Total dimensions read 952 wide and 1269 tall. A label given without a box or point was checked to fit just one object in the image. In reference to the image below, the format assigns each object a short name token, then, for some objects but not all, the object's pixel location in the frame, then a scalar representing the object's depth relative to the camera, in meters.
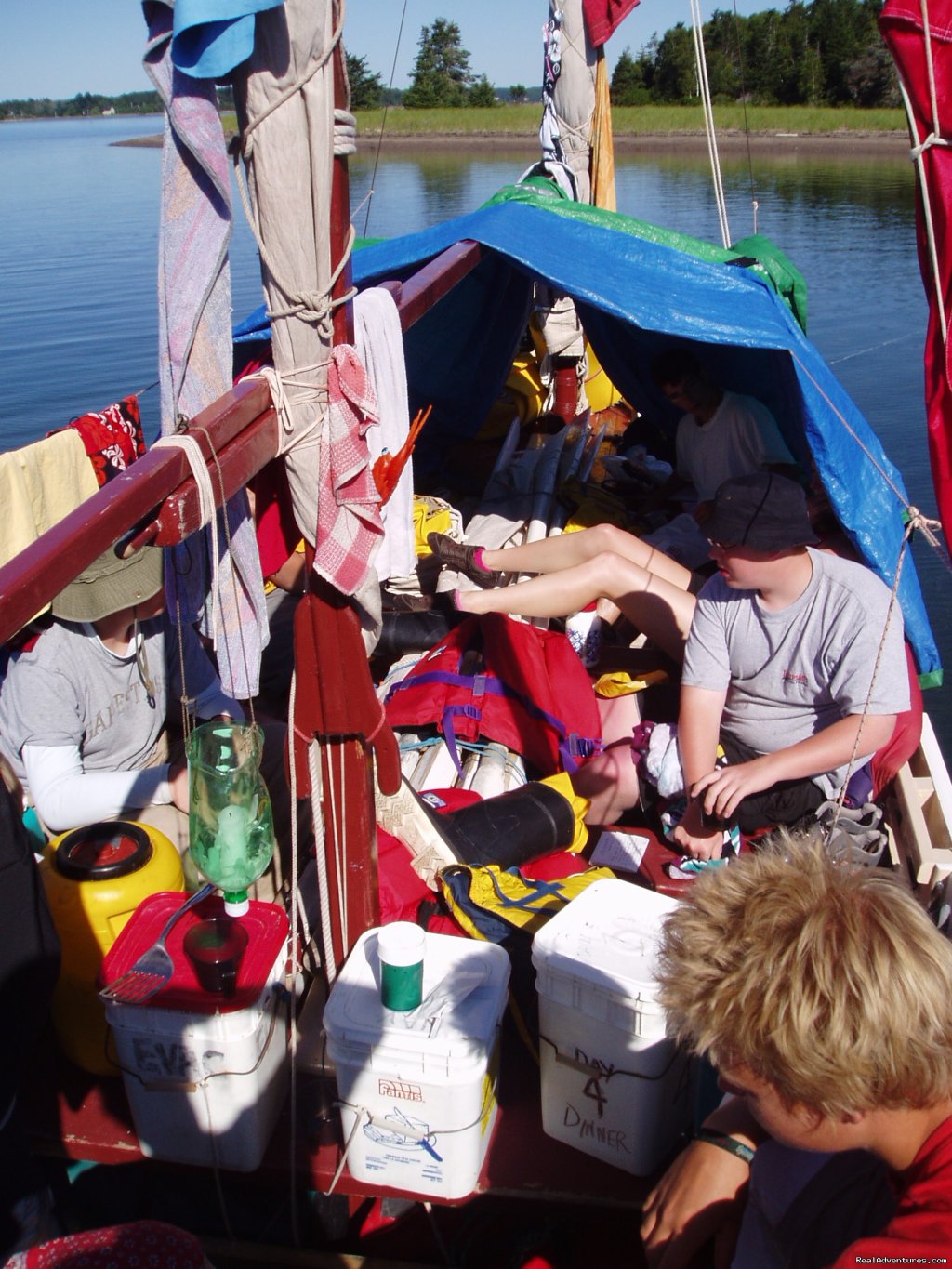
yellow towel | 3.00
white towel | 2.86
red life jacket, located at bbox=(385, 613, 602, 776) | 3.47
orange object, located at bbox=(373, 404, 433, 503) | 2.16
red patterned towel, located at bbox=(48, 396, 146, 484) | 3.39
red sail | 2.01
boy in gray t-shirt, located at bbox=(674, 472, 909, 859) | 2.72
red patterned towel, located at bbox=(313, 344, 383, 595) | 2.00
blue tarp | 3.69
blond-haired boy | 1.23
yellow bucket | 2.16
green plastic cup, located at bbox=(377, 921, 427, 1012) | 1.93
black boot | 2.67
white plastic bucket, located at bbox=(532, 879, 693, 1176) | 1.95
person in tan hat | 2.49
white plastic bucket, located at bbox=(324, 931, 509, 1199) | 1.92
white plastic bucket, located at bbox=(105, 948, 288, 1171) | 1.97
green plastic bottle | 2.02
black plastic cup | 1.99
